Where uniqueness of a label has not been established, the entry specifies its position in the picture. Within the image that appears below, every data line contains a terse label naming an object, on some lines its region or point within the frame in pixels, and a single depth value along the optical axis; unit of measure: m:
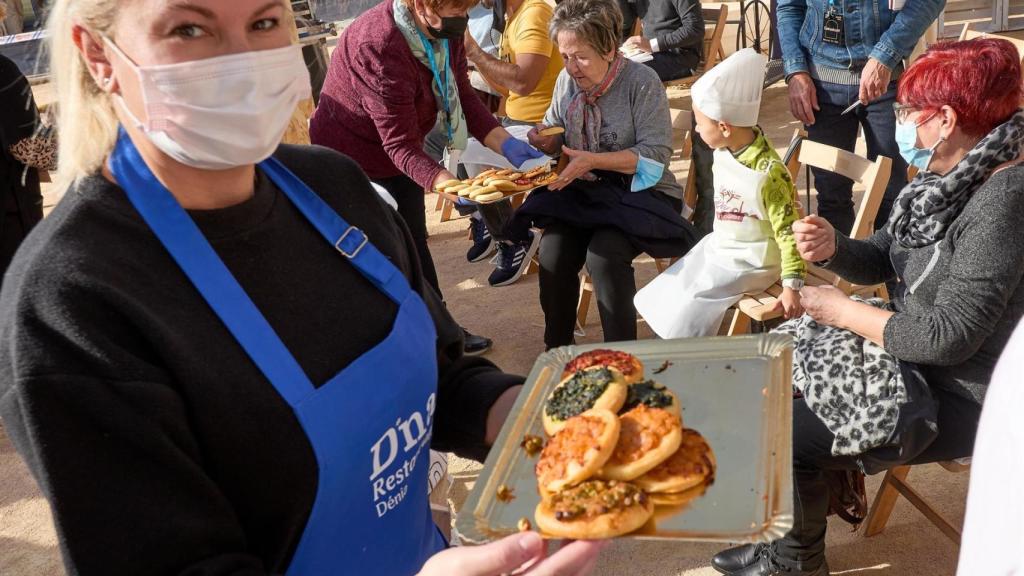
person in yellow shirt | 5.48
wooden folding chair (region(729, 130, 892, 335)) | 3.70
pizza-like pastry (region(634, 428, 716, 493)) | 1.74
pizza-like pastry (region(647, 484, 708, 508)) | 1.73
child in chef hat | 3.60
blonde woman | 1.18
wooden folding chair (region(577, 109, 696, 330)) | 4.91
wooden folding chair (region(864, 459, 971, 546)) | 3.00
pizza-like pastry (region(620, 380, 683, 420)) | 1.91
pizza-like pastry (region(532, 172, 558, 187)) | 4.13
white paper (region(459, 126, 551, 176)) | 4.70
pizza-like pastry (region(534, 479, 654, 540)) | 1.56
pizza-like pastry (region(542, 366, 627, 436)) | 1.90
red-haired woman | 2.45
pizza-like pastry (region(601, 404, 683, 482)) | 1.78
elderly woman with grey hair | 4.25
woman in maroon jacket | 4.11
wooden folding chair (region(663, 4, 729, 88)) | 7.40
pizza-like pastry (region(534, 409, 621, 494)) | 1.76
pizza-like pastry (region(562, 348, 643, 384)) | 2.00
